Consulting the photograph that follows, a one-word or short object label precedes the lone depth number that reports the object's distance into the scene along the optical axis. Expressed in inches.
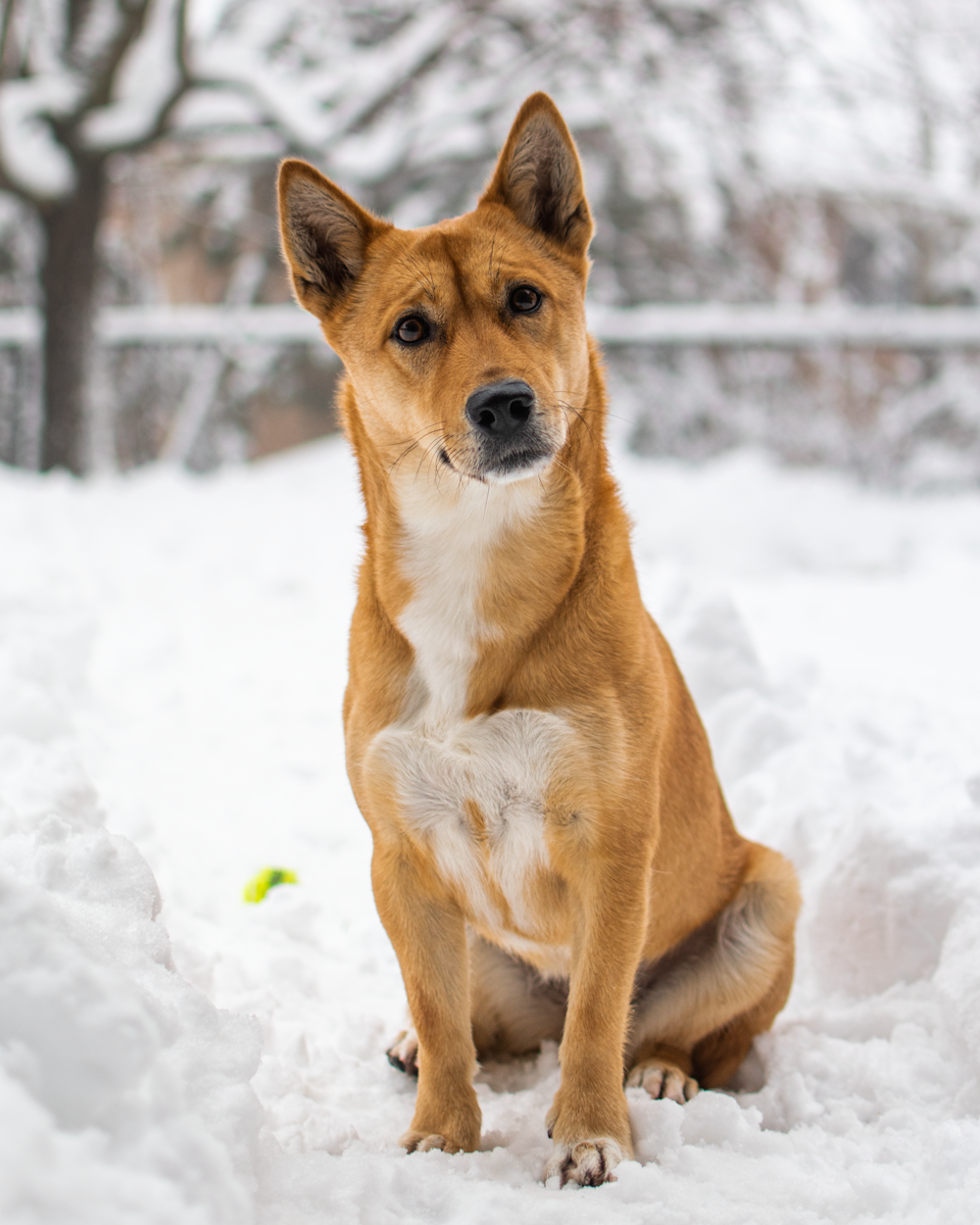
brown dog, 71.8
